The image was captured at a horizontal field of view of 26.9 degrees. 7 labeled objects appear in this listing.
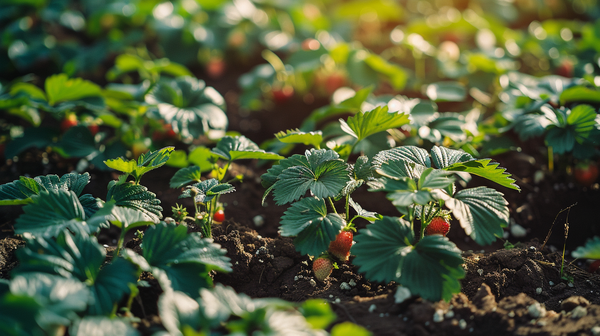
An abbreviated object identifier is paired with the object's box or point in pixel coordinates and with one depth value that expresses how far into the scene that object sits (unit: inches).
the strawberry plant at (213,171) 53.6
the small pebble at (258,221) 58.7
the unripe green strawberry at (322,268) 53.4
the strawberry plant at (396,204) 50.6
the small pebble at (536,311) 50.5
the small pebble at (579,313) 50.5
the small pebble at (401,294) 51.4
